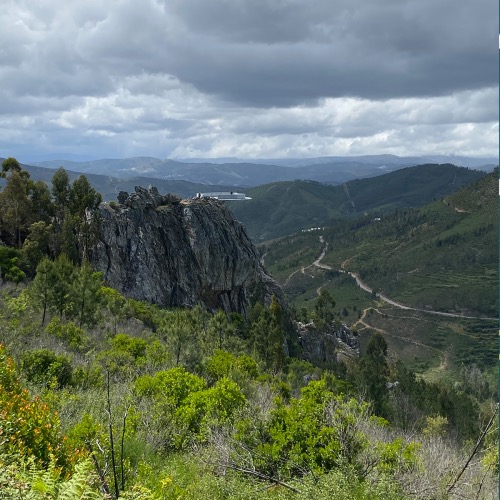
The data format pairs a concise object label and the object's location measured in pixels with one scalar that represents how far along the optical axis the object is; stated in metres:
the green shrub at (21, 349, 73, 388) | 20.83
